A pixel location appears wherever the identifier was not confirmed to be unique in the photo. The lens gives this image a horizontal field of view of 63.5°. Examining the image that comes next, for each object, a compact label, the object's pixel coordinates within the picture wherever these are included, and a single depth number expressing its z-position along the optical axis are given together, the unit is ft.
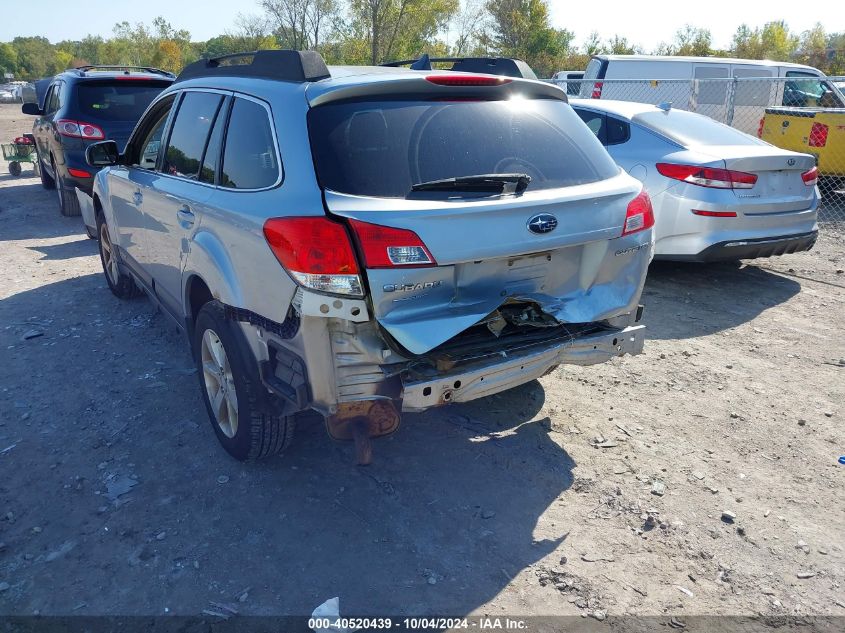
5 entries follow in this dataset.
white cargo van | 44.42
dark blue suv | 30.89
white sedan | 20.84
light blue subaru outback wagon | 9.20
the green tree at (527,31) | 157.17
